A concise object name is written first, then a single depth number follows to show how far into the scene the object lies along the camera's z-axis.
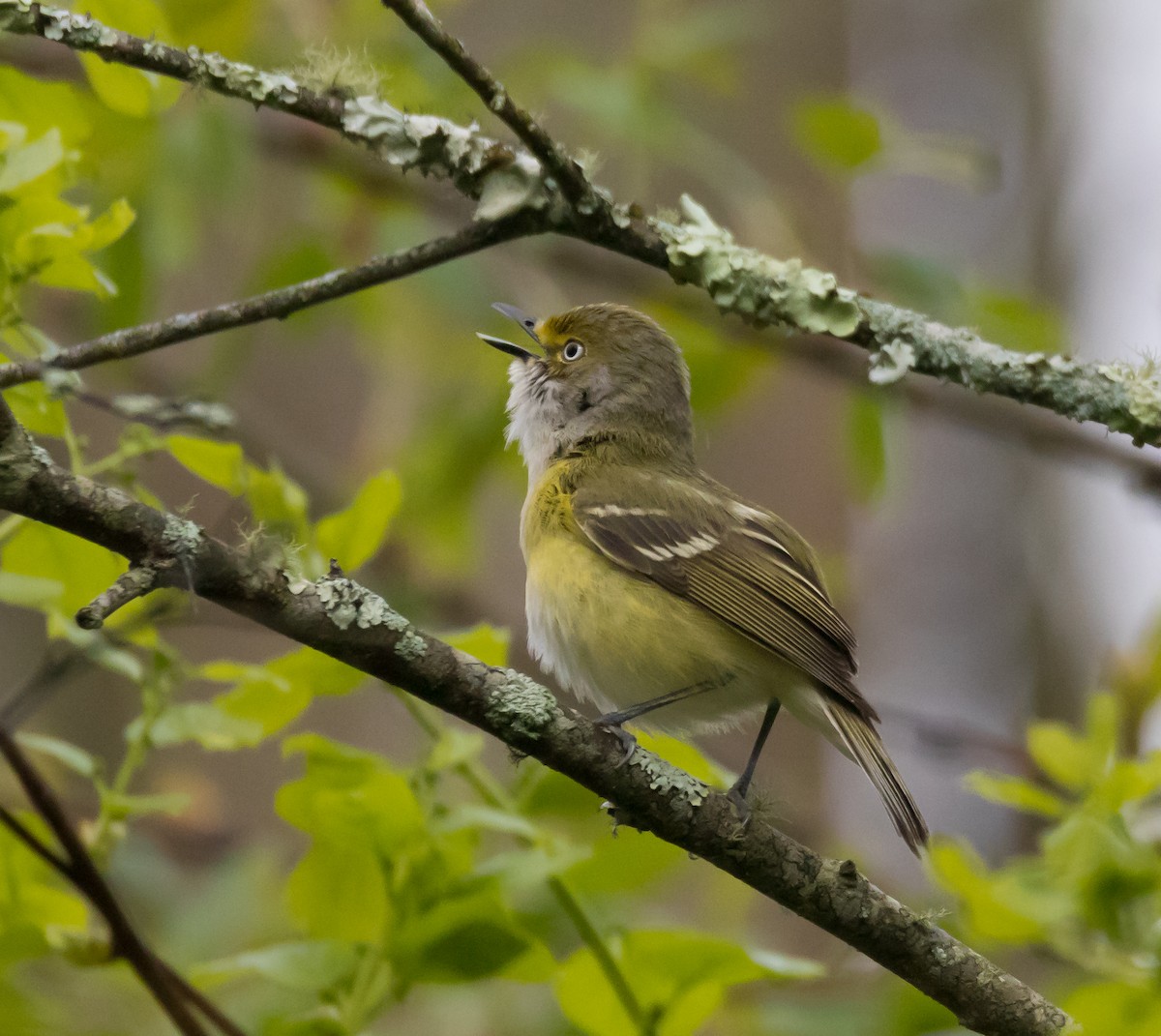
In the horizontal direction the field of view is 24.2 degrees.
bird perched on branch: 6.58
